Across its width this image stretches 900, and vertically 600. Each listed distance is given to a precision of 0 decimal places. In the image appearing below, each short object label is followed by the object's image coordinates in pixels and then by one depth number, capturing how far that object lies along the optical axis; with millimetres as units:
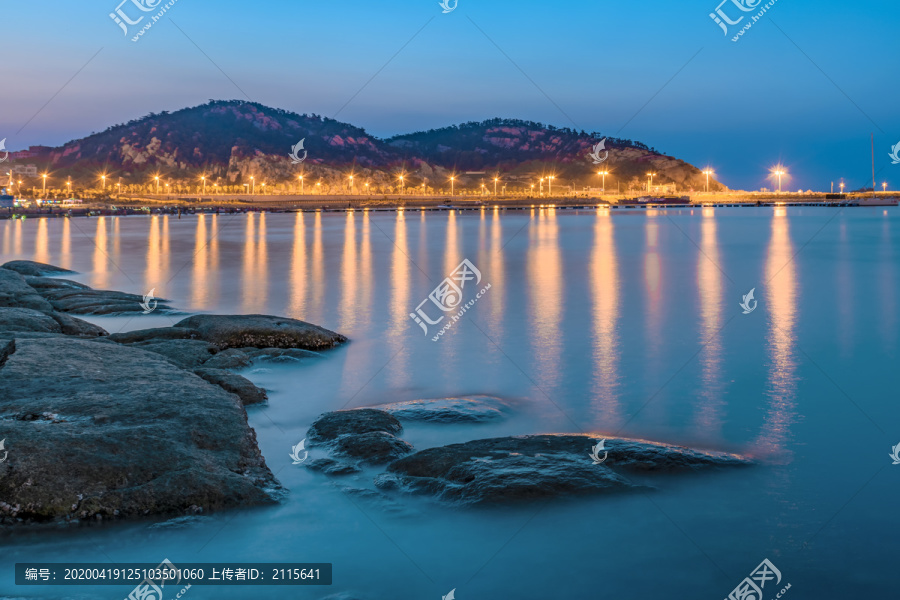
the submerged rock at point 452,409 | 9406
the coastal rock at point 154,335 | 12359
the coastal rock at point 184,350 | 10938
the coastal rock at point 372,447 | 7811
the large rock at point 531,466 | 6871
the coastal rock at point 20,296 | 15633
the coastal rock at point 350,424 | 8539
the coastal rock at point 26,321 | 12023
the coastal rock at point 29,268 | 26625
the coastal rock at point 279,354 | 12258
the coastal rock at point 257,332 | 12977
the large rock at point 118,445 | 6117
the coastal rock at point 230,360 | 11250
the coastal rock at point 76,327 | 13219
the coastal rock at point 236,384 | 9562
